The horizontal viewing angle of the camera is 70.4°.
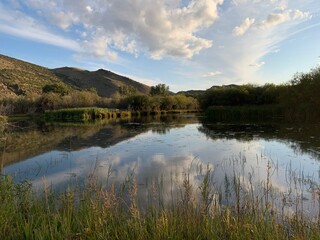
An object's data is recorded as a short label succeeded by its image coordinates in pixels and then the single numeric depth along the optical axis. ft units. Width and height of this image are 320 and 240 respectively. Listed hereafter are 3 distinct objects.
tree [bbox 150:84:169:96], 238.64
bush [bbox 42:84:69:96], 180.19
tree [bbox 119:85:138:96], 233.74
